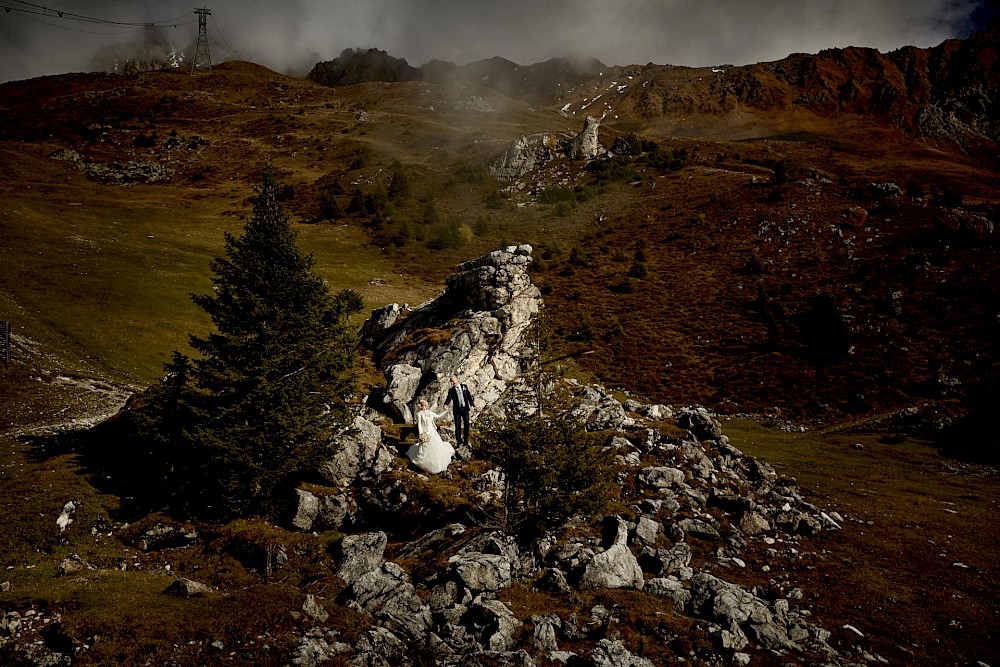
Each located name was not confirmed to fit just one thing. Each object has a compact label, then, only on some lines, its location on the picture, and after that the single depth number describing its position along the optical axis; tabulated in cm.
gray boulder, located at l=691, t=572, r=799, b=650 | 1100
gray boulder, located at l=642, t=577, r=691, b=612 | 1236
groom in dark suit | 2020
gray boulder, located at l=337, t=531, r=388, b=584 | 1288
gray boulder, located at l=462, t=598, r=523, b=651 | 1021
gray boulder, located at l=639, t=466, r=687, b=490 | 1936
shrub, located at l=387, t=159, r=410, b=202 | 9880
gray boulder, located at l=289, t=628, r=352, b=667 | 891
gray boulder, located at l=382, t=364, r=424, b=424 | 2362
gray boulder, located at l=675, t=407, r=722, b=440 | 2383
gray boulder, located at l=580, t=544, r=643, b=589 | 1316
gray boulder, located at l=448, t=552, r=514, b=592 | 1225
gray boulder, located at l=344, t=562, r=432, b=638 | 1062
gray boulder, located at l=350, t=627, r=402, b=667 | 927
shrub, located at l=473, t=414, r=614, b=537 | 1423
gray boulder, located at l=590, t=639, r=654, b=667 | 960
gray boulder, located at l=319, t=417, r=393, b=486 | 1764
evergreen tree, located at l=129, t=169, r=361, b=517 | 1562
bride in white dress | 1883
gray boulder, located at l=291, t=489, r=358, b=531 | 1580
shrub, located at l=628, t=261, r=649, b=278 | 6451
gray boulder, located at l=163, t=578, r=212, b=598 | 1106
